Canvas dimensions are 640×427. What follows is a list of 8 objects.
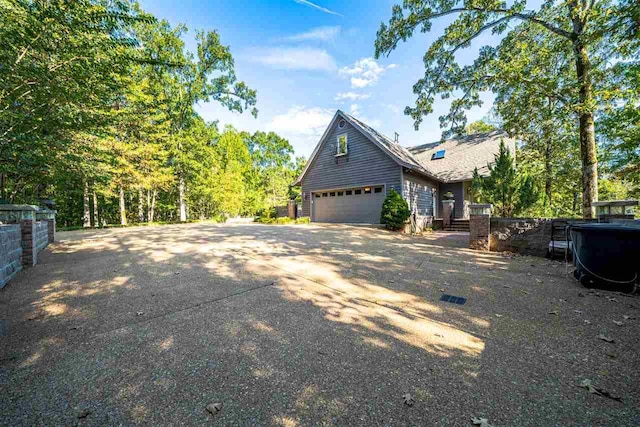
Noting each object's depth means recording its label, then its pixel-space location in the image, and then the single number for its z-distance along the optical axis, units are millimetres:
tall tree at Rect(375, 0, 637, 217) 7246
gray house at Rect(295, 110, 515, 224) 13258
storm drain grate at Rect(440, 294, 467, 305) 3348
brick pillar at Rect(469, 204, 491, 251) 6980
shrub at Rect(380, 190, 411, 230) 11078
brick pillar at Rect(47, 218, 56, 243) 7248
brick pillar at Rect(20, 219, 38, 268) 4559
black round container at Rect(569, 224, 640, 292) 3559
